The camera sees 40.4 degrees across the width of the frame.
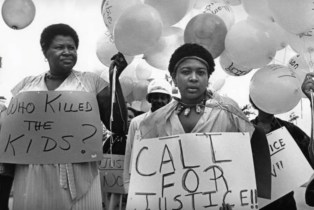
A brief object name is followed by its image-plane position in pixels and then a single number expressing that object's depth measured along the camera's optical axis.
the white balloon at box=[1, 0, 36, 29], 3.78
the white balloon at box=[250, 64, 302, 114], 2.30
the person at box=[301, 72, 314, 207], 2.22
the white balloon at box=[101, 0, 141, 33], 2.77
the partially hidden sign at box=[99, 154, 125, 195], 3.43
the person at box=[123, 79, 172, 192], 3.48
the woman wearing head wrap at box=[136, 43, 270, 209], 1.90
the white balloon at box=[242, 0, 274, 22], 2.59
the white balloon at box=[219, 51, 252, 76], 2.82
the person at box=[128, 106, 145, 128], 3.99
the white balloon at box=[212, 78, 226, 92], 3.78
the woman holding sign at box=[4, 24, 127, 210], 2.11
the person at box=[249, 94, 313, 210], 2.69
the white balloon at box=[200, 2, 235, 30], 3.07
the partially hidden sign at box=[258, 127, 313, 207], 2.42
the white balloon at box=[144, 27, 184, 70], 2.77
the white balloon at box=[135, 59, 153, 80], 3.94
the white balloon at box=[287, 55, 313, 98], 2.77
